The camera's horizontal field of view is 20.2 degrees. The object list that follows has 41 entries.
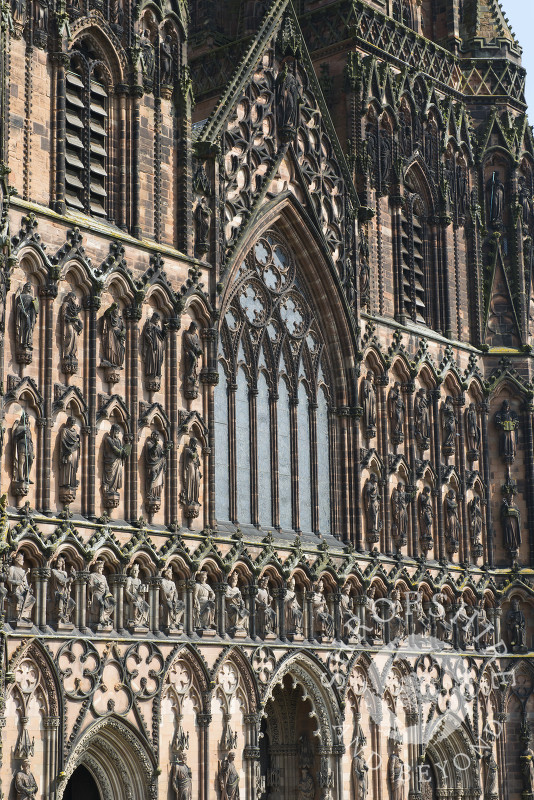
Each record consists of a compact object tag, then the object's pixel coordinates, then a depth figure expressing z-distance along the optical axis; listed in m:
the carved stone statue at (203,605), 33.28
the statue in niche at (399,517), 40.41
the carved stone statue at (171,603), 32.41
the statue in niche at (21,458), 29.42
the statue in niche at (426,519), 41.50
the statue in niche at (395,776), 38.59
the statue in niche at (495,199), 46.78
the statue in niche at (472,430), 44.00
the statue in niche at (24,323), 30.00
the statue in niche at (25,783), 28.28
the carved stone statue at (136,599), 31.53
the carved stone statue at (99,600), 30.58
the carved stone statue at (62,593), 29.72
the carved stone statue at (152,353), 33.19
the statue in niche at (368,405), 39.91
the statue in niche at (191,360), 34.22
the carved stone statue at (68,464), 30.48
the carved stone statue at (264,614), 35.03
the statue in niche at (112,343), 32.16
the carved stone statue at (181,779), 31.83
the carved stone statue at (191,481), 33.53
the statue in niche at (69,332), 31.08
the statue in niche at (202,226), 35.34
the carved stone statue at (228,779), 33.06
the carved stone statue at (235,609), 34.12
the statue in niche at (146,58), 34.62
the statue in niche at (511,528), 44.19
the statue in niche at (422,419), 42.00
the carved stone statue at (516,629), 43.62
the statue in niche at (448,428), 42.97
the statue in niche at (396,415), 40.97
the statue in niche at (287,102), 38.62
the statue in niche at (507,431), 44.78
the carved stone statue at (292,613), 36.00
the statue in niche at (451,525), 42.56
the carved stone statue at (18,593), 28.89
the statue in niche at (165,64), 35.41
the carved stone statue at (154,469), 32.66
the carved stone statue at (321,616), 36.91
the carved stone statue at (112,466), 31.56
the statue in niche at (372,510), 39.31
